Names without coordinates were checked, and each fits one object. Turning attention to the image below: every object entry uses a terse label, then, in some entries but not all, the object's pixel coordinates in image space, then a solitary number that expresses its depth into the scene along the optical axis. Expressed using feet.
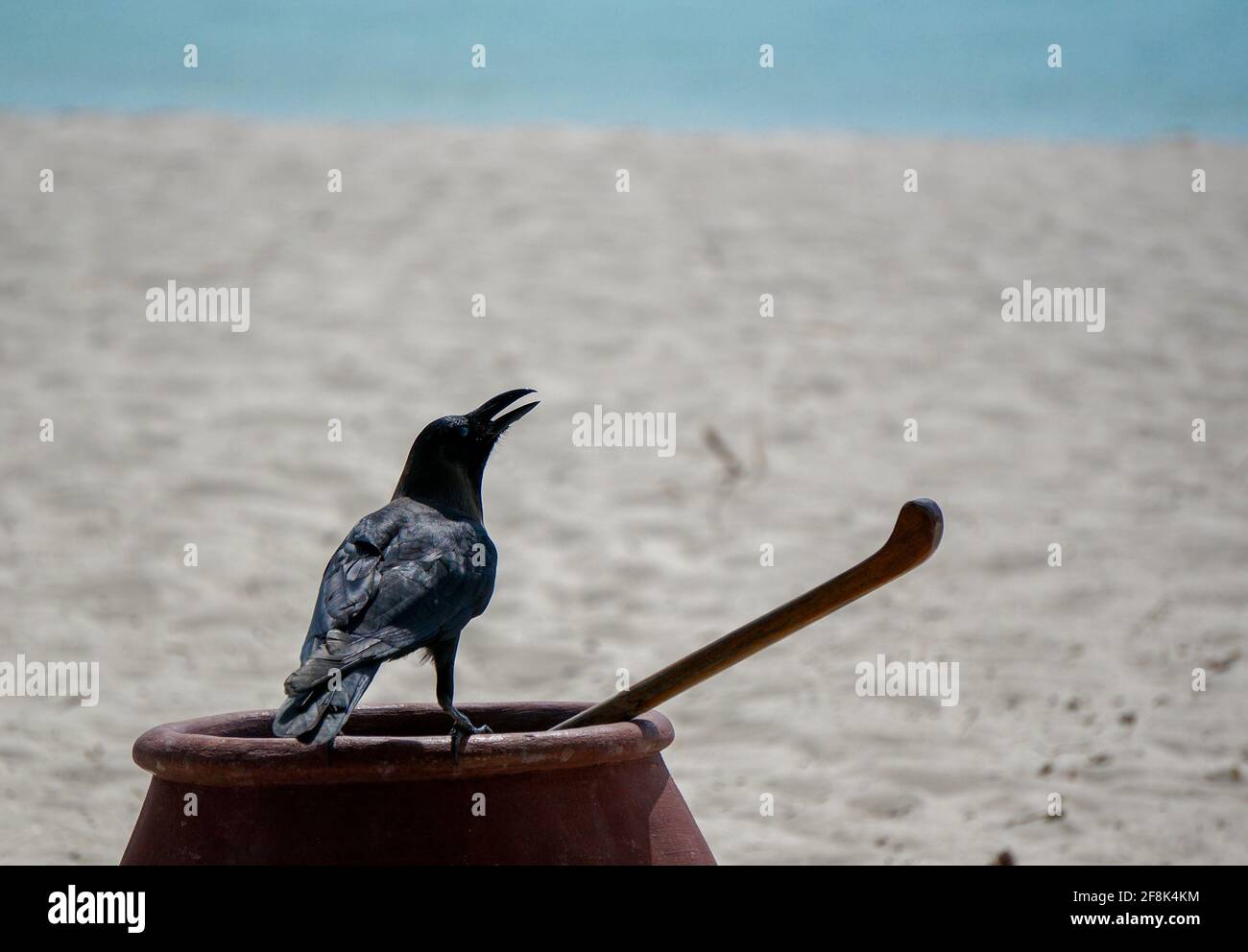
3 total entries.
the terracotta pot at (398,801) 13.84
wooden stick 15.01
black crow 14.20
